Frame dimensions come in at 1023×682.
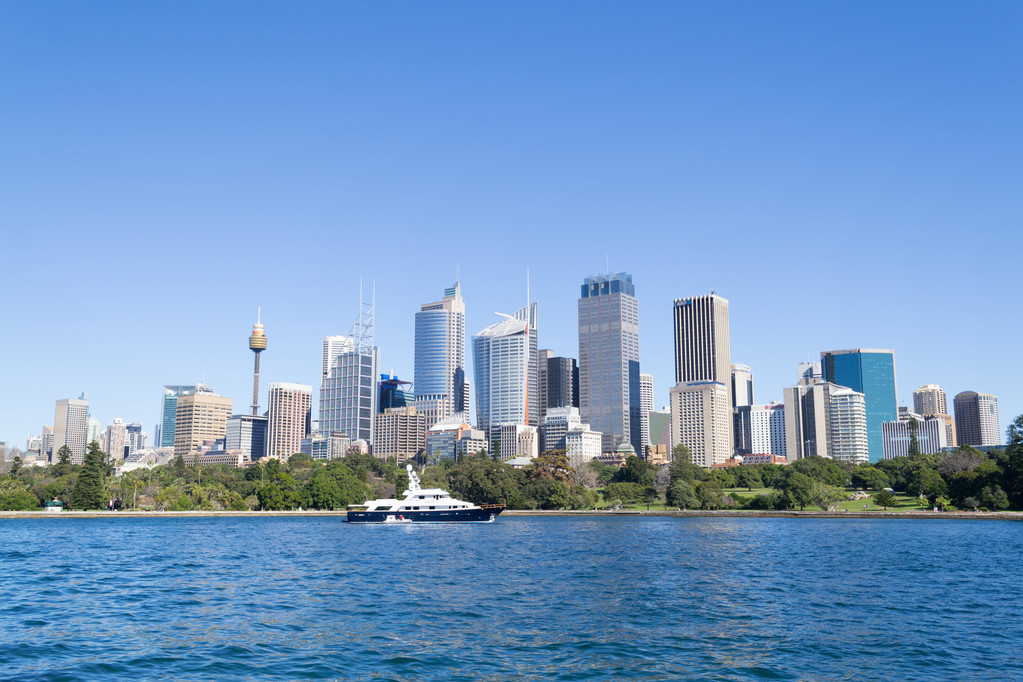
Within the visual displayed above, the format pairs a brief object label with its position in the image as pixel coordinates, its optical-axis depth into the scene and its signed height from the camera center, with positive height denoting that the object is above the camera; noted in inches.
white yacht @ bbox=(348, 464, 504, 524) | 6048.2 -283.7
